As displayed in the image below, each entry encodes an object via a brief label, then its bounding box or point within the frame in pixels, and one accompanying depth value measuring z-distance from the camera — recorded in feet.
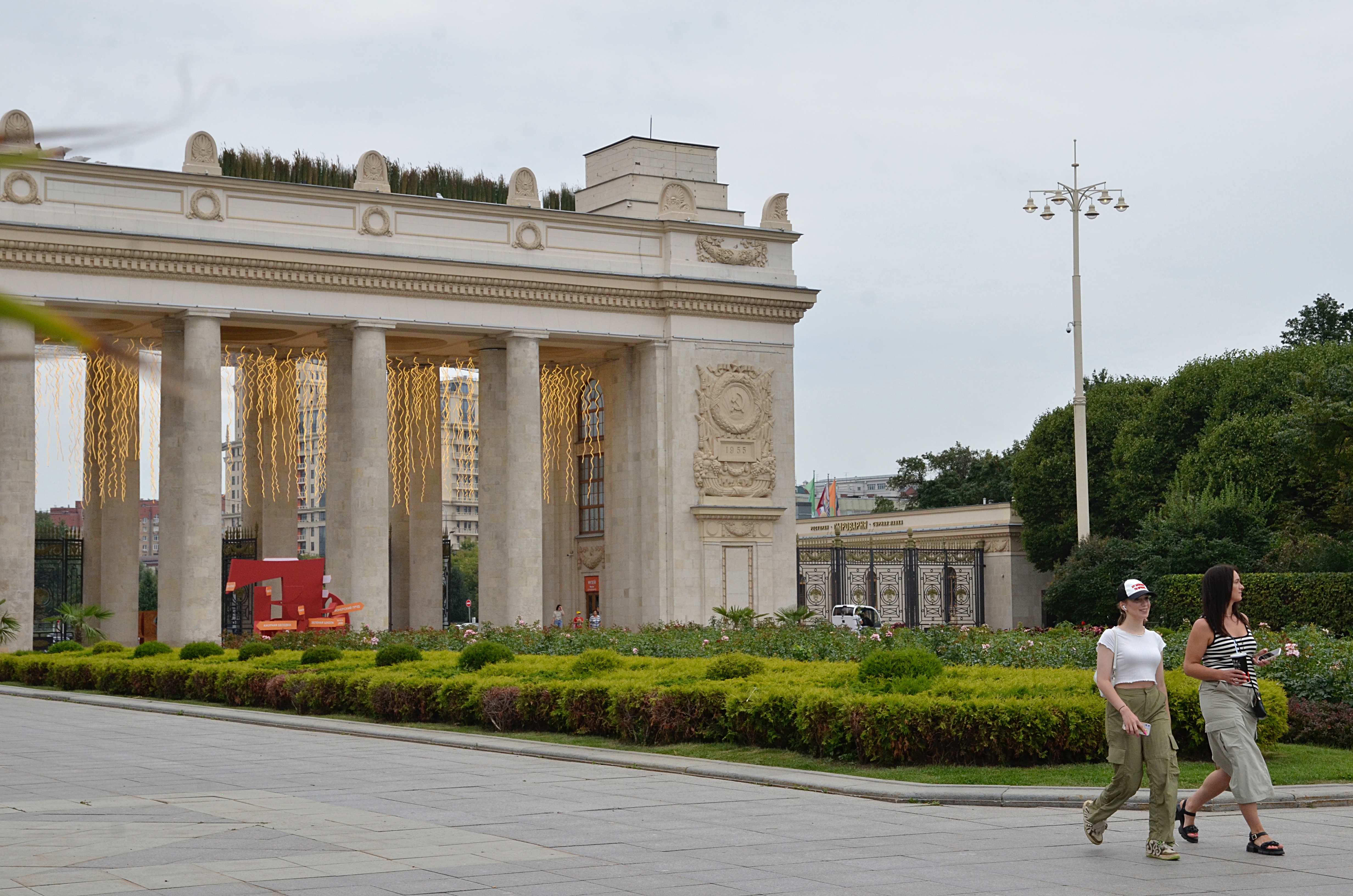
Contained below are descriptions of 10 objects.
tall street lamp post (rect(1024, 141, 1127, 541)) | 139.44
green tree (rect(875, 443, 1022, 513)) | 275.80
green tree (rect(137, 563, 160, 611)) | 255.09
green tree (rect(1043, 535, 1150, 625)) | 155.02
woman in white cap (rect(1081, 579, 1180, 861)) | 32.50
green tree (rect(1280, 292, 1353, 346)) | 209.77
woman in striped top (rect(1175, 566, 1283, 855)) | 34.37
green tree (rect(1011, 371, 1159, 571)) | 182.09
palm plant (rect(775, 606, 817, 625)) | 112.78
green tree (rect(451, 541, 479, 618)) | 322.96
